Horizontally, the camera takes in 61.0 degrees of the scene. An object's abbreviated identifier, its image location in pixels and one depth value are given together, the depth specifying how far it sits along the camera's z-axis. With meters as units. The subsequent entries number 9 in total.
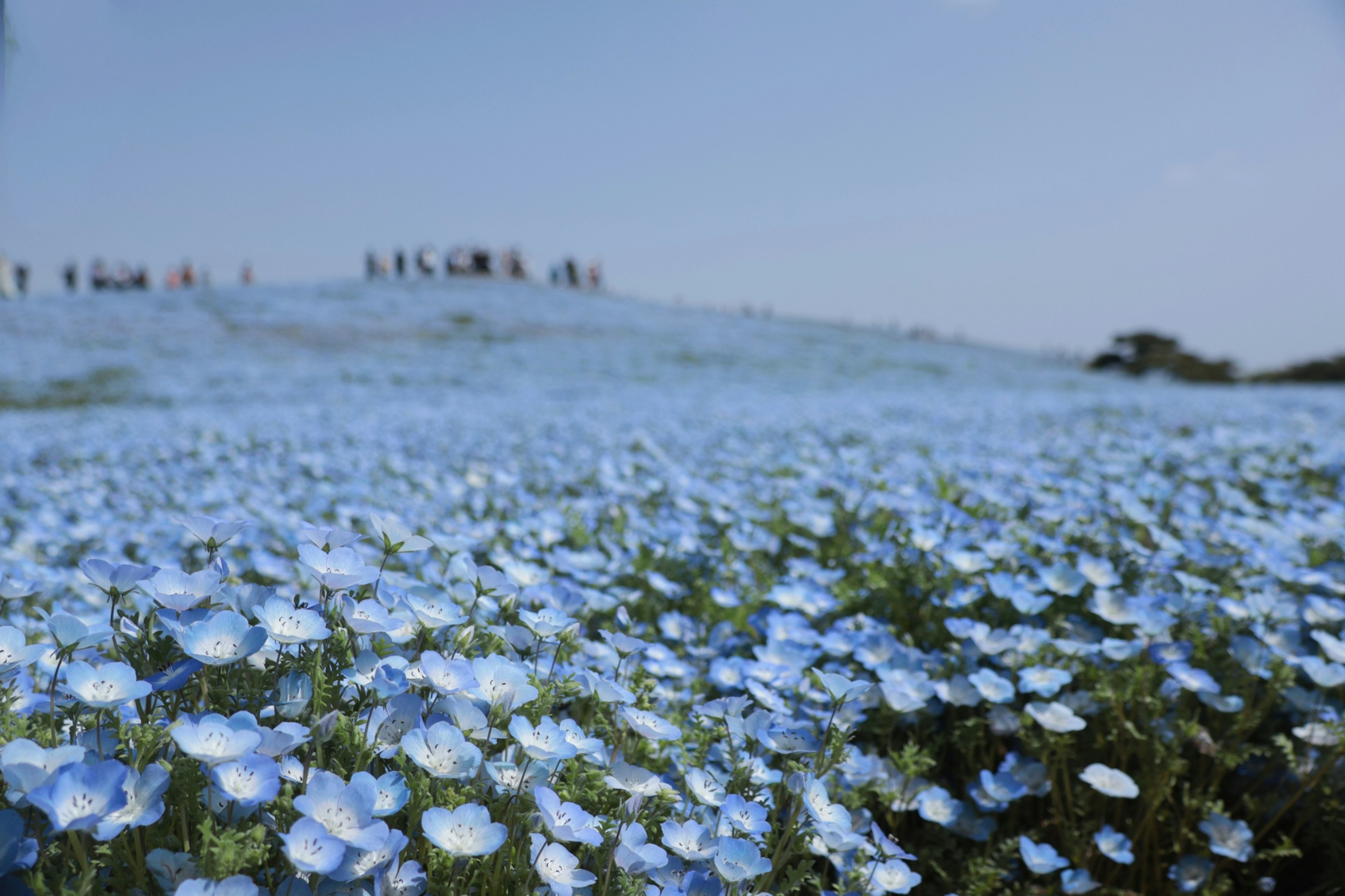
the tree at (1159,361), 24.60
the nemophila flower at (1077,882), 0.57
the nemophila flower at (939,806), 0.59
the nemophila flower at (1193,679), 0.60
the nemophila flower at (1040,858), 0.55
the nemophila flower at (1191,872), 0.60
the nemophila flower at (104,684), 0.38
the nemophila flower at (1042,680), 0.60
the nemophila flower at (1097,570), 0.73
